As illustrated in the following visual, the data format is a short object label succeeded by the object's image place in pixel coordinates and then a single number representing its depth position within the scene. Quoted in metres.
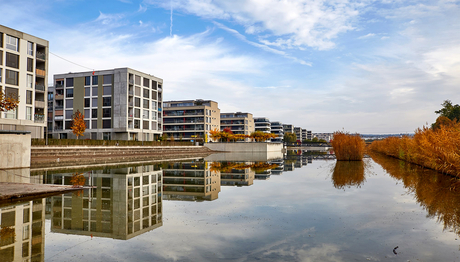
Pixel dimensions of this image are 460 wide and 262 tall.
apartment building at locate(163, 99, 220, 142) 100.19
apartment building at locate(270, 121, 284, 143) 183.45
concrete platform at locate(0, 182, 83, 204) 11.04
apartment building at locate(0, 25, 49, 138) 41.94
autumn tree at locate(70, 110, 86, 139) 59.28
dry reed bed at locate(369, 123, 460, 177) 15.14
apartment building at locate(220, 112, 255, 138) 127.59
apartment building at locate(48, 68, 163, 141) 65.94
